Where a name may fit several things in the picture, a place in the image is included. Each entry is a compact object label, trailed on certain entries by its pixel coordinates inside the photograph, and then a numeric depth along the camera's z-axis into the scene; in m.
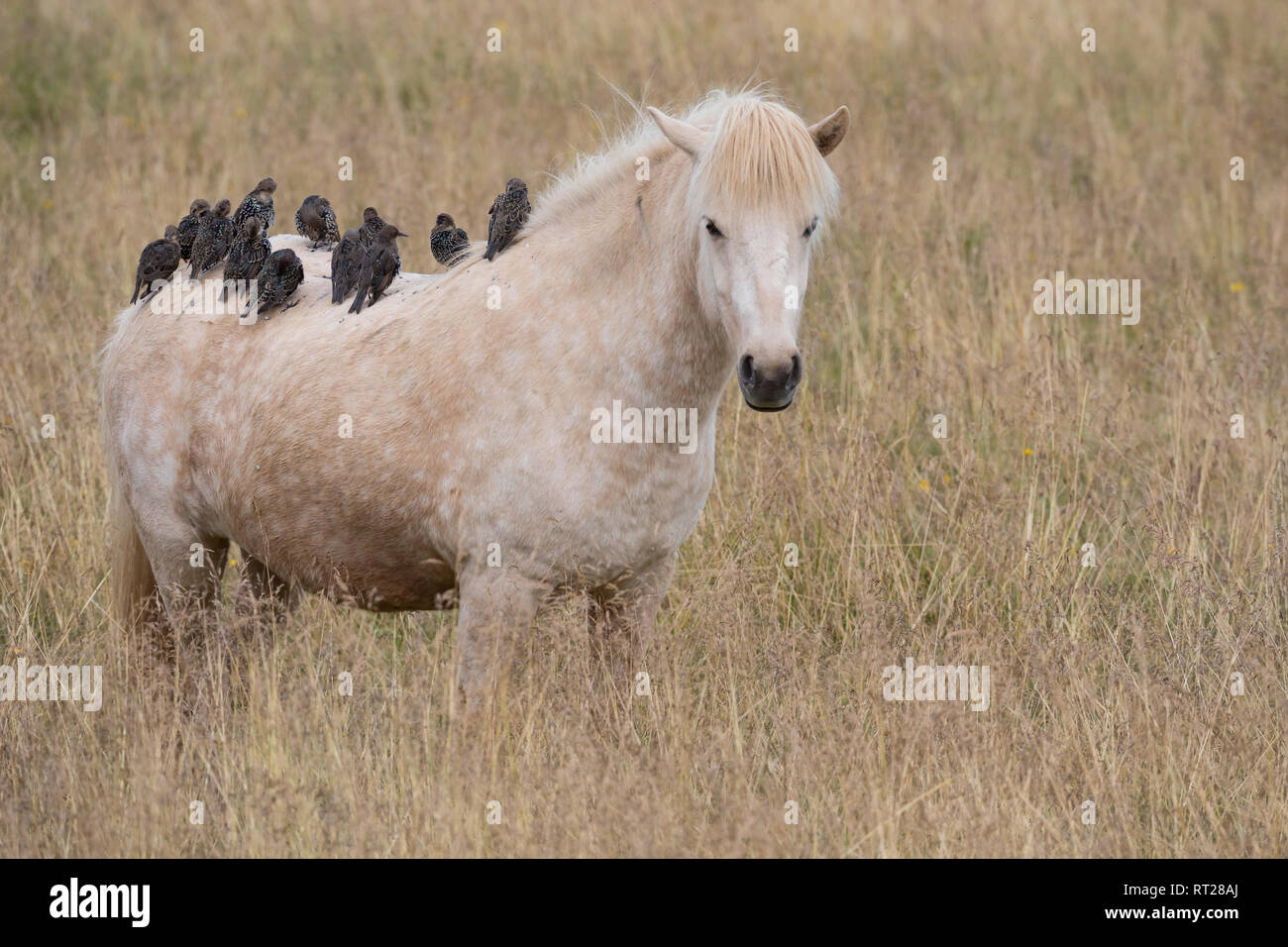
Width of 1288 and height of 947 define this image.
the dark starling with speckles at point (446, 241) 10.40
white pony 7.66
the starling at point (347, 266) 9.57
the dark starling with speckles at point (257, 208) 10.09
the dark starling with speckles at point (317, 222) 10.70
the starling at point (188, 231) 10.69
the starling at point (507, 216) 9.13
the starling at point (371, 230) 9.66
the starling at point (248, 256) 9.84
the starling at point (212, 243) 10.23
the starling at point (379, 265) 9.34
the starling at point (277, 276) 9.66
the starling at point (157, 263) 10.38
